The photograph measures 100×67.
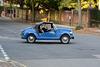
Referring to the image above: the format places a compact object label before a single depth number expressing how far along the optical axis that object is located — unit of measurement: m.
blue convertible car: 22.04
